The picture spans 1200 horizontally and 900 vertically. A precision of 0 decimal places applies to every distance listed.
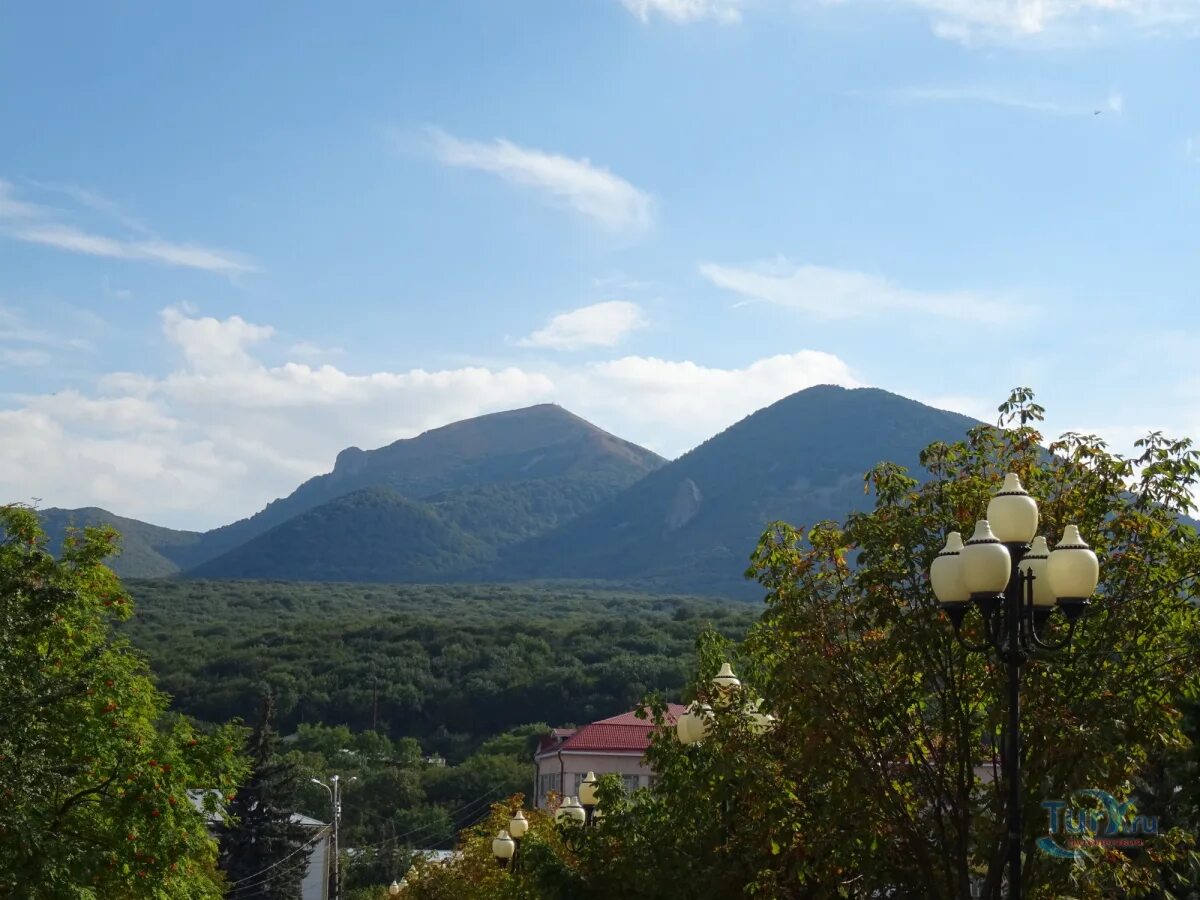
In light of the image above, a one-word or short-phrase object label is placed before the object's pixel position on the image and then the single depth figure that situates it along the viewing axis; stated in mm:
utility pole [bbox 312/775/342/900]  46969
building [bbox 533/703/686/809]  52156
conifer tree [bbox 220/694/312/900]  52969
